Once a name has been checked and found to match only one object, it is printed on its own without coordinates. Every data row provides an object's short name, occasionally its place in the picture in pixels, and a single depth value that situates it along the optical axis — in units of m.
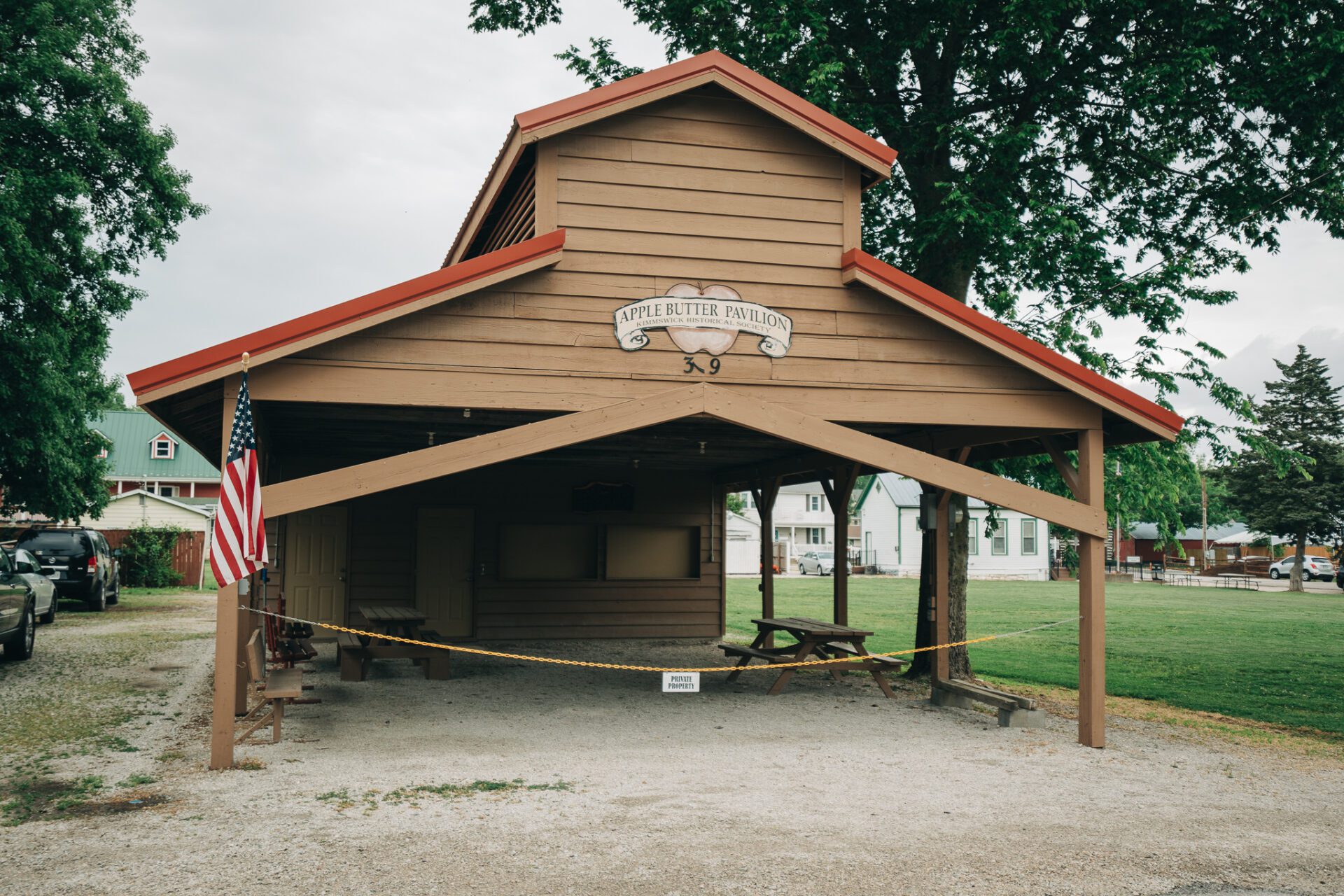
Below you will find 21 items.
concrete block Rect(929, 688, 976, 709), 10.94
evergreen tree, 44.03
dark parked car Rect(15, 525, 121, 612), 21.47
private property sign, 8.91
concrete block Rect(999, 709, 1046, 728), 9.83
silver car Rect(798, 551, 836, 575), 50.16
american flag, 7.52
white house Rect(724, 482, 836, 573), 62.06
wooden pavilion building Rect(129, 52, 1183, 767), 7.96
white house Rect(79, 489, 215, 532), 38.47
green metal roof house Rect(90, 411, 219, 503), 49.53
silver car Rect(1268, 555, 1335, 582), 52.19
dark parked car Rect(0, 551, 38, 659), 12.93
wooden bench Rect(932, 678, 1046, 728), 9.84
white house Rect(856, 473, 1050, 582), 47.59
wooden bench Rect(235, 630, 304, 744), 8.20
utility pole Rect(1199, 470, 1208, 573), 62.11
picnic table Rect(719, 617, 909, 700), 11.47
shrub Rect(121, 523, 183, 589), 30.36
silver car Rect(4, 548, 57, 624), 15.50
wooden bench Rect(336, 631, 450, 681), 11.99
